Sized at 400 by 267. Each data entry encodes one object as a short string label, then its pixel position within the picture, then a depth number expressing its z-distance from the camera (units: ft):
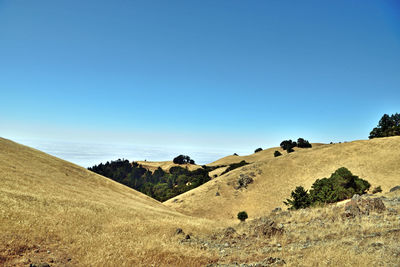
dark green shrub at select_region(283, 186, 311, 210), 122.89
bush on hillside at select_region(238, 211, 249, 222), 138.61
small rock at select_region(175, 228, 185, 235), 50.69
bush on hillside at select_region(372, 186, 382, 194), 139.23
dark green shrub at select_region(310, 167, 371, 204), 120.67
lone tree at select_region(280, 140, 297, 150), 420.11
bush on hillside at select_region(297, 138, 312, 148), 403.54
